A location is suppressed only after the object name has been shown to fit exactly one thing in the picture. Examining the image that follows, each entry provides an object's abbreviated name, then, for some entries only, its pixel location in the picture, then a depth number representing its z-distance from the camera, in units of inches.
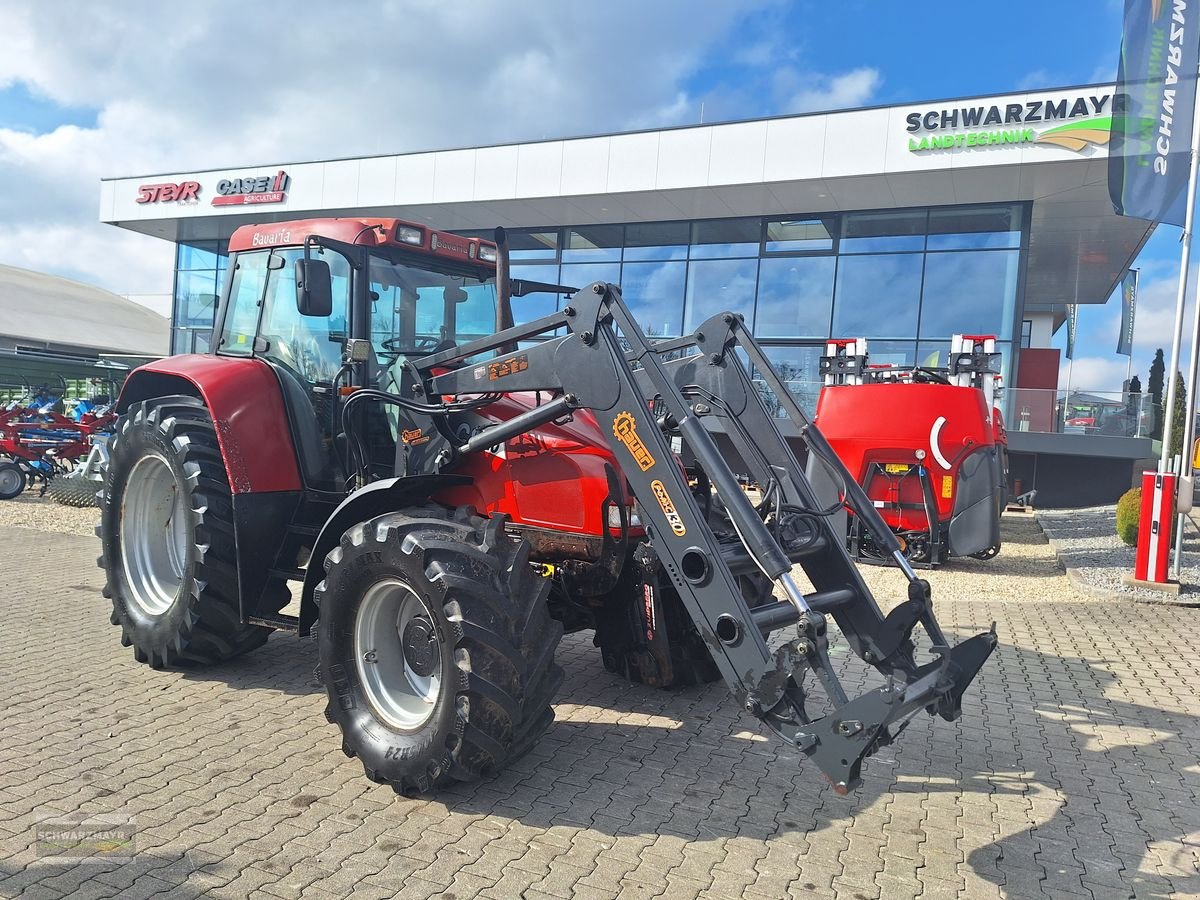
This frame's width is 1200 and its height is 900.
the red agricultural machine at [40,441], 530.9
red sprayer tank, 400.8
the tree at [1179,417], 1025.5
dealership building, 665.0
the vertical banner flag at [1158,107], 387.9
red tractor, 137.4
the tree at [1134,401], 645.9
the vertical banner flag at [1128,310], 1038.4
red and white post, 364.8
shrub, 472.7
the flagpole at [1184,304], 372.2
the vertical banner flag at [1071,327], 1371.8
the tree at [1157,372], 1601.6
